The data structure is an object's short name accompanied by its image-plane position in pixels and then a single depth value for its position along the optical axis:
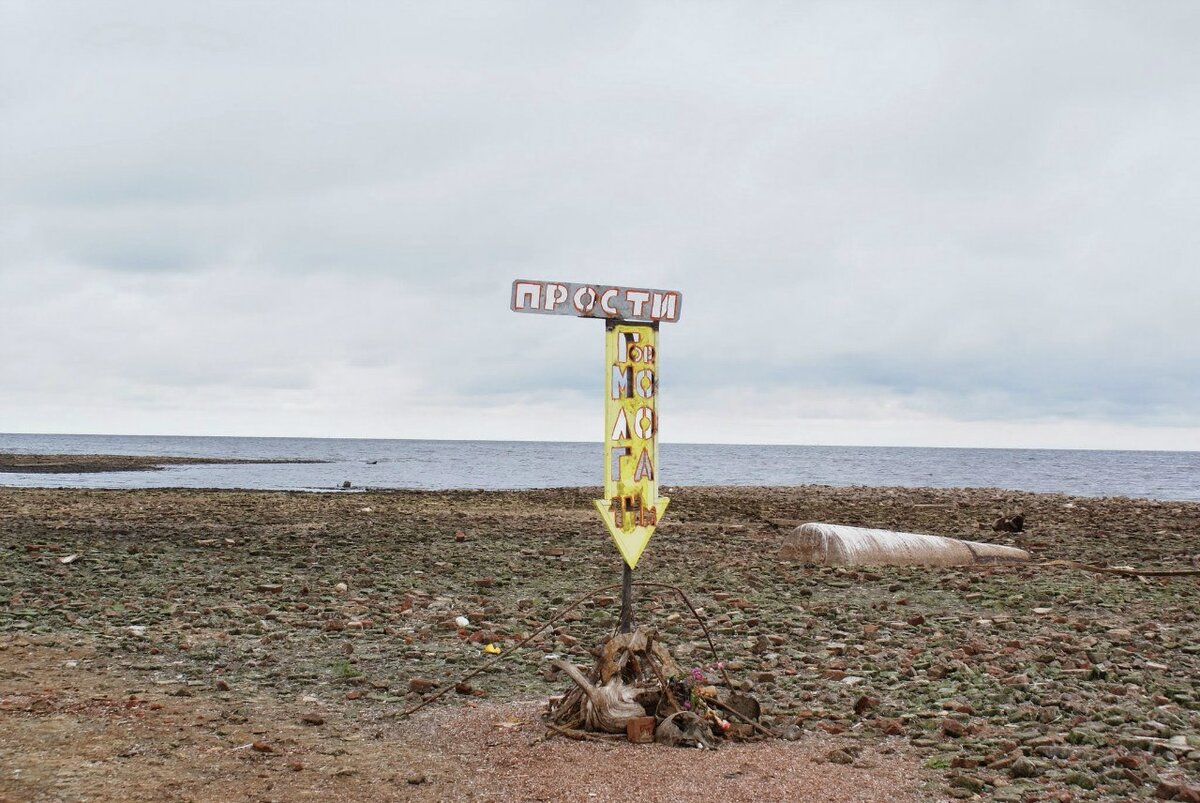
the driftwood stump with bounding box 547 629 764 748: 7.21
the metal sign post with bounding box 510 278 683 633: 7.34
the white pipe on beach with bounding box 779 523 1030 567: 16.62
